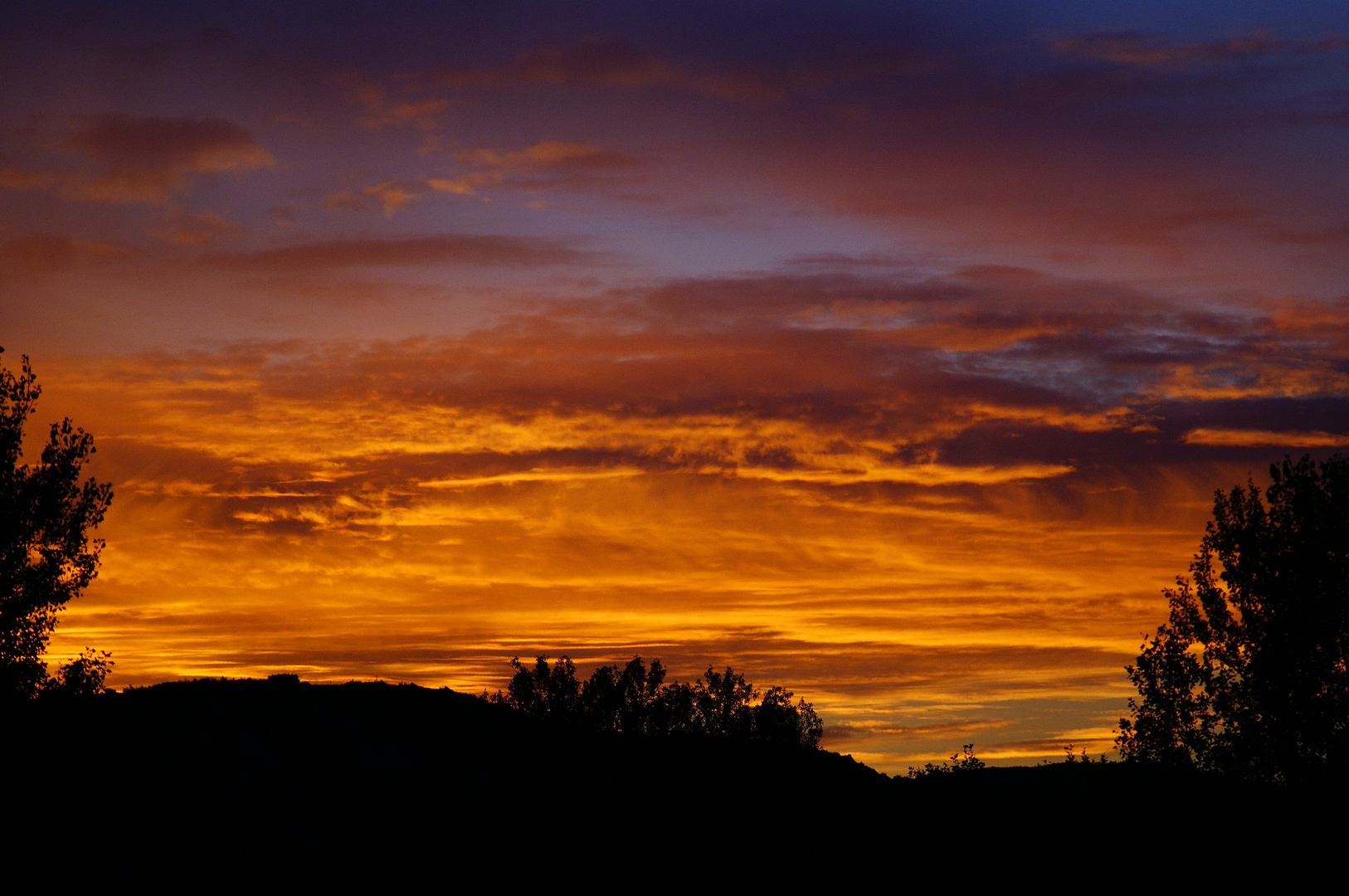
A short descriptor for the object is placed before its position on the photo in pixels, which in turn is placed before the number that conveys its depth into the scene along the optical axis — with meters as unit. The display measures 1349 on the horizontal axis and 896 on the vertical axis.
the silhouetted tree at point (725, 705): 119.31
